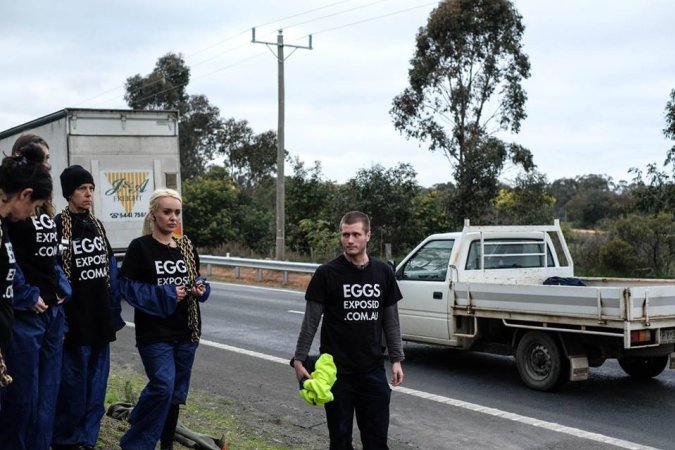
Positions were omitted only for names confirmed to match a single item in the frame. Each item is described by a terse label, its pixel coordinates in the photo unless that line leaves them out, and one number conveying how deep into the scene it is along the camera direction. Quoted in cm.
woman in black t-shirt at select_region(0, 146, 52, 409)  409
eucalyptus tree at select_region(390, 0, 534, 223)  2955
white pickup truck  836
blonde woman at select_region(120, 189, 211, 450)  548
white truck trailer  1716
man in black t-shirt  517
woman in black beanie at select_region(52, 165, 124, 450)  556
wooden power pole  2827
